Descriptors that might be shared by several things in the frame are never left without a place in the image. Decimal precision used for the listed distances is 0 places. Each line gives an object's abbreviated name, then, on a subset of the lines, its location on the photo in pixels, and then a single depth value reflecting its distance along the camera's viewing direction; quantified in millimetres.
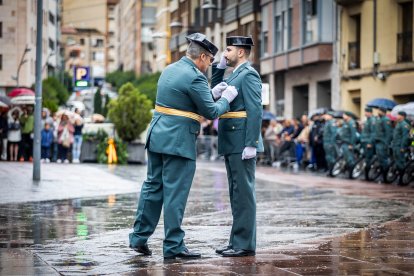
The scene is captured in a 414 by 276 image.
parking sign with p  33062
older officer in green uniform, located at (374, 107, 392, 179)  28031
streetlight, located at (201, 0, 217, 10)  57341
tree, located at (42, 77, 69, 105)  82062
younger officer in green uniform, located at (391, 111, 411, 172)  26859
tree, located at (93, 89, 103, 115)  72375
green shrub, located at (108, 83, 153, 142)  35094
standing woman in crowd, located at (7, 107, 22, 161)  35969
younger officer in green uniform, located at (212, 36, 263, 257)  10422
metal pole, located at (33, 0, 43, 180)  23645
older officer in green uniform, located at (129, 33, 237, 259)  10188
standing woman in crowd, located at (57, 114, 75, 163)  36156
